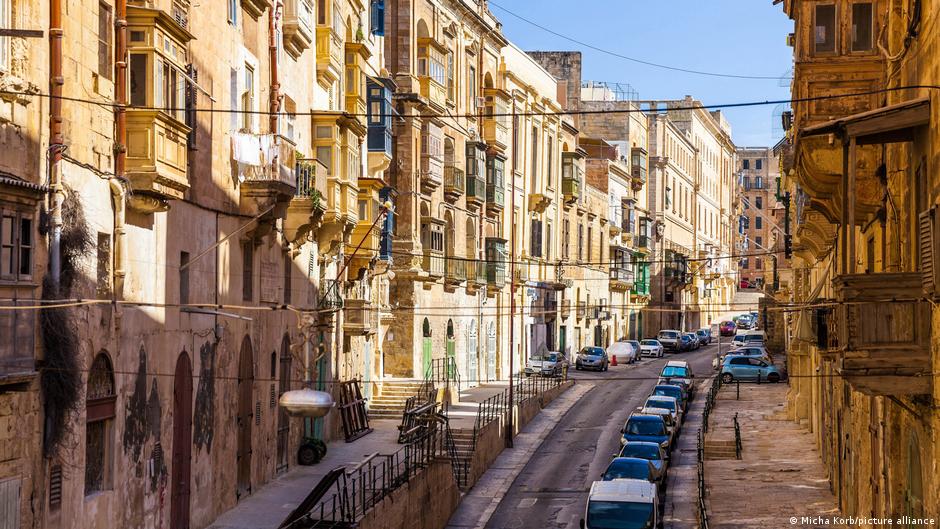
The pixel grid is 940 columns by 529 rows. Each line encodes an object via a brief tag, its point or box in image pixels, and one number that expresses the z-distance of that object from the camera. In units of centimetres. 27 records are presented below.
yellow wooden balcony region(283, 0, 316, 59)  3434
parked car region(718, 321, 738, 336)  11094
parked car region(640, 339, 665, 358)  8456
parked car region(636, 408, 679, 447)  4575
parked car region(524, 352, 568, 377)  6247
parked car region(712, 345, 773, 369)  7119
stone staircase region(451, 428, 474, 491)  3931
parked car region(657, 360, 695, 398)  5869
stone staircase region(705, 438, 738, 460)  4231
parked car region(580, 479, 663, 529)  2938
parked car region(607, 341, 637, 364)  7744
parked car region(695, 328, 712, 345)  10006
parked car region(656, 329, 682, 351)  8944
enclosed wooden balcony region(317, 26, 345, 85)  3856
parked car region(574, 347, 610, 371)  7106
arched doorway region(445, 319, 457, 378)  5684
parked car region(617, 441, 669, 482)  3841
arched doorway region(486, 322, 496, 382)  6383
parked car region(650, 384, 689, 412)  5362
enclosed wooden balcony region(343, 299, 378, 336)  4272
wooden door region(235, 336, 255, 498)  3095
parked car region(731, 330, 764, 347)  8238
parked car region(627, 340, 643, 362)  7996
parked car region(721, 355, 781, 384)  6800
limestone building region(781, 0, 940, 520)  1766
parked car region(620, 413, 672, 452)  4241
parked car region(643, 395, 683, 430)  4878
